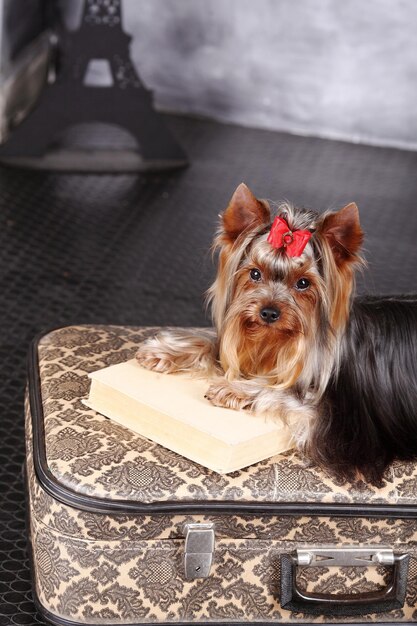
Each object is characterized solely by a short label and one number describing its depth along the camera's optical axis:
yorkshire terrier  1.58
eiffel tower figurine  3.40
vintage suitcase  1.56
